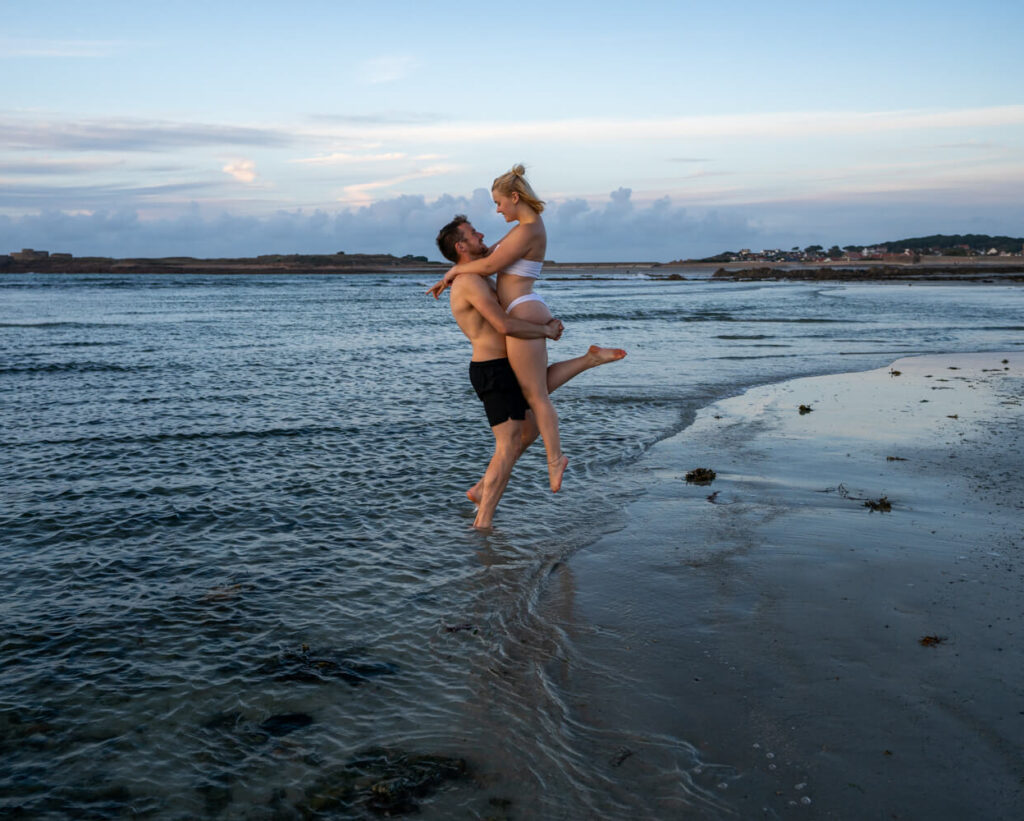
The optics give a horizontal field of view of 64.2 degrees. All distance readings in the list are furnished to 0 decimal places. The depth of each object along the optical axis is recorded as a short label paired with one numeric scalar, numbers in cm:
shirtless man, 596
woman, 585
